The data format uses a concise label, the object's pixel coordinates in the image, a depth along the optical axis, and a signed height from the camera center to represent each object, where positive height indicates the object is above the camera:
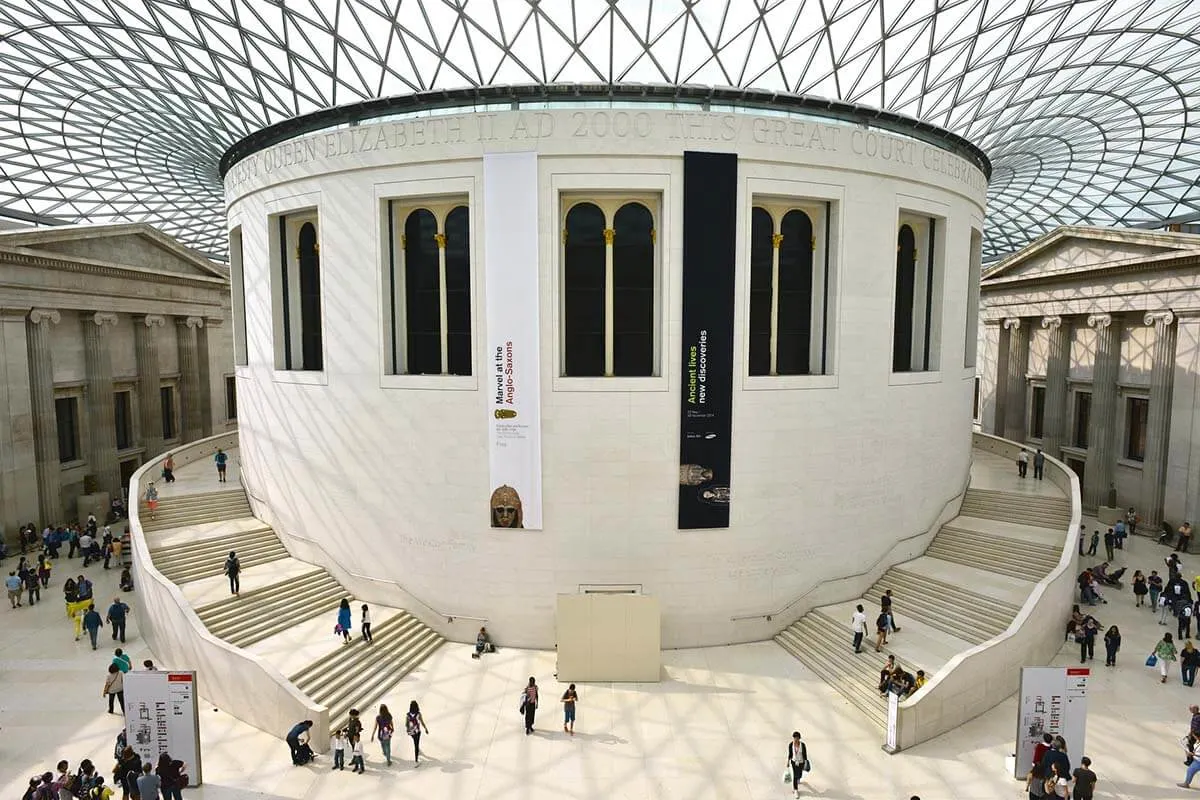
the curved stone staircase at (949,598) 16.84 -7.22
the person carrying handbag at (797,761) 12.53 -7.93
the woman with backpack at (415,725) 13.59 -7.83
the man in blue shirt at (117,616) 18.86 -7.61
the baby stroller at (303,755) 13.54 -8.47
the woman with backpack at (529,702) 14.59 -7.86
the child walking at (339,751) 13.37 -8.24
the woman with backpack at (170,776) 11.71 -7.72
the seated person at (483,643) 18.66 -8.36
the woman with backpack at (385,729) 13.45 -7.83
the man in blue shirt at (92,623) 18.50 -7.66
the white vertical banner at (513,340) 17.86 +0.62
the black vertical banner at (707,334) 18.02 +0.81
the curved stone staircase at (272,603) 16.20 -7.24
